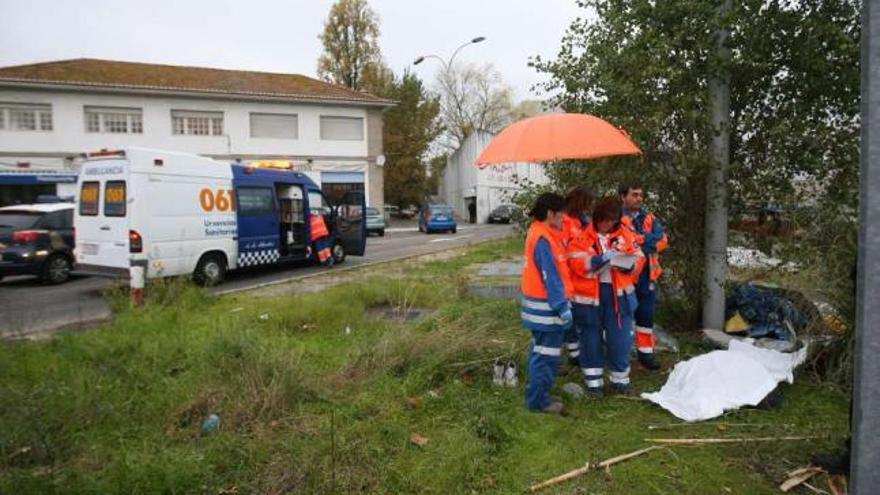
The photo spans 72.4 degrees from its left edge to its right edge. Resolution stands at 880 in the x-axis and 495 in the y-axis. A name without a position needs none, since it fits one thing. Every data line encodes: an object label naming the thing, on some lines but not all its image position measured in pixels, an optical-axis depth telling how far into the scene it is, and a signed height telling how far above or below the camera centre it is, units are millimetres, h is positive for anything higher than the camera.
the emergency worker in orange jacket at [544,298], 4113 -658
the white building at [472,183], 41438 +1507
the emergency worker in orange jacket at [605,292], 4652 -711
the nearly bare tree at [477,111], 60094 +9366
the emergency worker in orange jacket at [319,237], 13617 -712
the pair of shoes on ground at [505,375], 4965 -1429
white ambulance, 9781 -115
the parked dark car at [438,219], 29031 -704
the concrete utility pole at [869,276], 2162 -282
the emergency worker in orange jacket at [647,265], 5391 -577
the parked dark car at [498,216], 37444 -779
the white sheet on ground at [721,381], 4352 -1369
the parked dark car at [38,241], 11180 -586
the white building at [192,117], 25578 +4243
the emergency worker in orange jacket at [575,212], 4715 -73
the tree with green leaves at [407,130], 43156 +5399
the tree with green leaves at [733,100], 5598 +1012
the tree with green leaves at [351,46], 43250 +11641
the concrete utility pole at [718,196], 5875 +49
